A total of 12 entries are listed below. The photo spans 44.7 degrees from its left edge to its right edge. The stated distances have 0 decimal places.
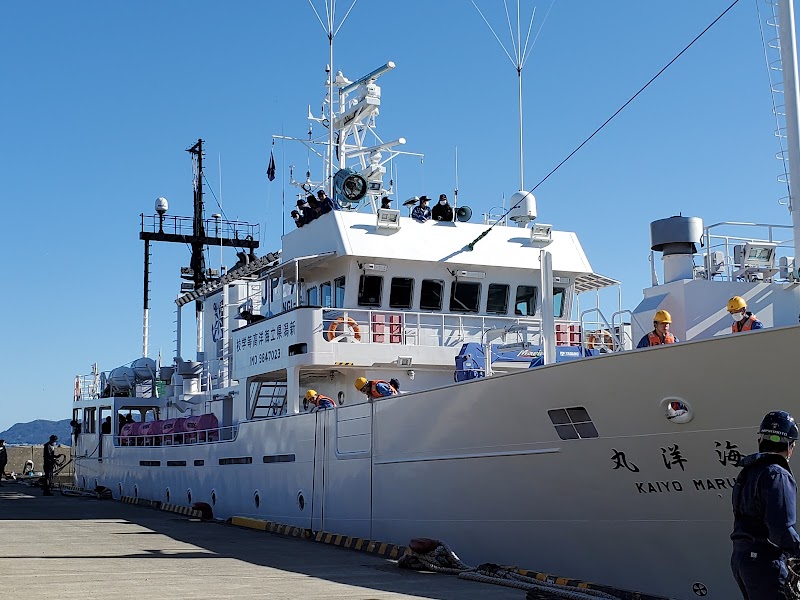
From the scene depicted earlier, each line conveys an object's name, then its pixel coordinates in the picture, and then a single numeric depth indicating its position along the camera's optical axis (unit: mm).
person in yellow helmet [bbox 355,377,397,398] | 13375
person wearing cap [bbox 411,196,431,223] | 17250
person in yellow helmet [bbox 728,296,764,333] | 9102
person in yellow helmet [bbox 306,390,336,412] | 15148
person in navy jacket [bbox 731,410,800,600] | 5000
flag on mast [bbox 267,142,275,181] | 25359
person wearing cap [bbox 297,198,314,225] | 17844
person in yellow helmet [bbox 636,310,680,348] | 9586
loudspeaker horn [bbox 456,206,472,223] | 17906
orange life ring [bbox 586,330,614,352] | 13026
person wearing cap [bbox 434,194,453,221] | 17453
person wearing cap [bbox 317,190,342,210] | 17406
